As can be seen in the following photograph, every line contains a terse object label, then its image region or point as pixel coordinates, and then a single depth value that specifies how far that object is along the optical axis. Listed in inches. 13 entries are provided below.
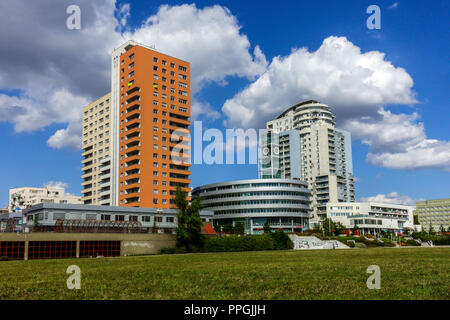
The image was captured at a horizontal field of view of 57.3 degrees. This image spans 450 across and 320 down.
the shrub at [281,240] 2787.9
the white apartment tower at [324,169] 7475.4
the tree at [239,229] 4563.0
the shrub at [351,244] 3198.8
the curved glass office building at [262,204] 5836.6
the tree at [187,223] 2343.8
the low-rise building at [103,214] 3053.6
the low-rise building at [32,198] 7618.1
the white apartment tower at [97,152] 4980.3
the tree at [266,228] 4854.1
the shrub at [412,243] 3597.0
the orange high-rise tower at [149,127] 4379.9
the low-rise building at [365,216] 6776.6
